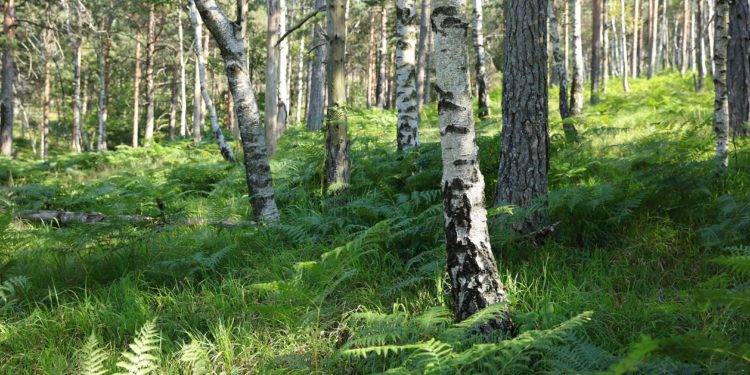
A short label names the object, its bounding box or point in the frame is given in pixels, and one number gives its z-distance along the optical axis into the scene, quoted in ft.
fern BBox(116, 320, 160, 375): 8.80
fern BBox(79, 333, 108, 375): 8.98
